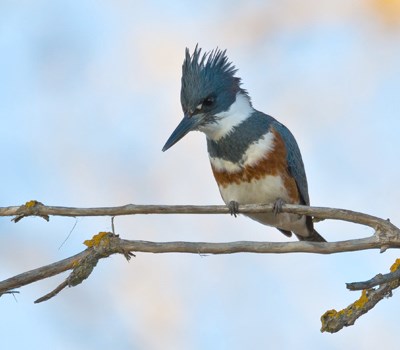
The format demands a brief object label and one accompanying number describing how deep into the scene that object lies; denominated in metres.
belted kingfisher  8.17
